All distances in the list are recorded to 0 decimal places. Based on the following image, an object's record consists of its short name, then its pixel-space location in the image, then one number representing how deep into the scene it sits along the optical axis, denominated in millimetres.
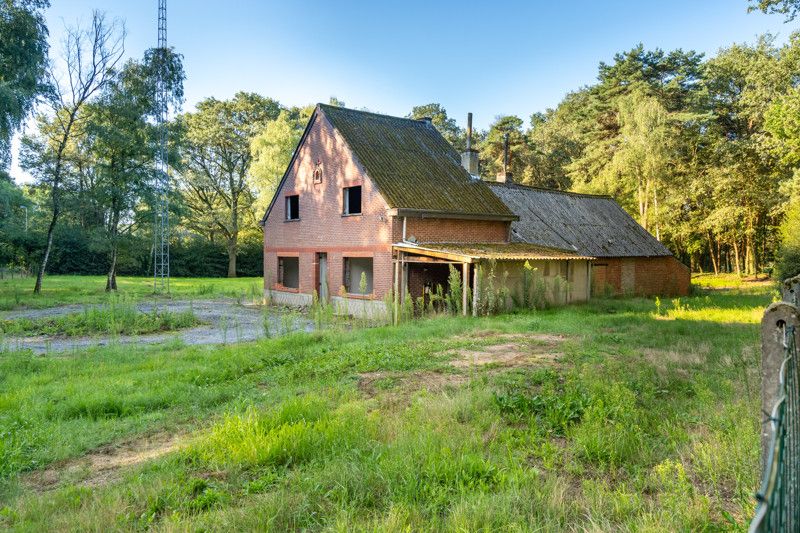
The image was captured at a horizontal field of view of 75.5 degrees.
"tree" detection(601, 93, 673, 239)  30953
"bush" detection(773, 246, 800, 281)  20875
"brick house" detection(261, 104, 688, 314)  17672
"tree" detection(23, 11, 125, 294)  27797
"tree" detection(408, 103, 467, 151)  59412
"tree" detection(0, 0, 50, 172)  21125
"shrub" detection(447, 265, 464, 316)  15031
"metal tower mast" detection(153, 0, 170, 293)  28703
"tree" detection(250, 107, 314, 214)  37562
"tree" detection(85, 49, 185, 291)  28000
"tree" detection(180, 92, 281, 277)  44312
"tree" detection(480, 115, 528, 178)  44812
